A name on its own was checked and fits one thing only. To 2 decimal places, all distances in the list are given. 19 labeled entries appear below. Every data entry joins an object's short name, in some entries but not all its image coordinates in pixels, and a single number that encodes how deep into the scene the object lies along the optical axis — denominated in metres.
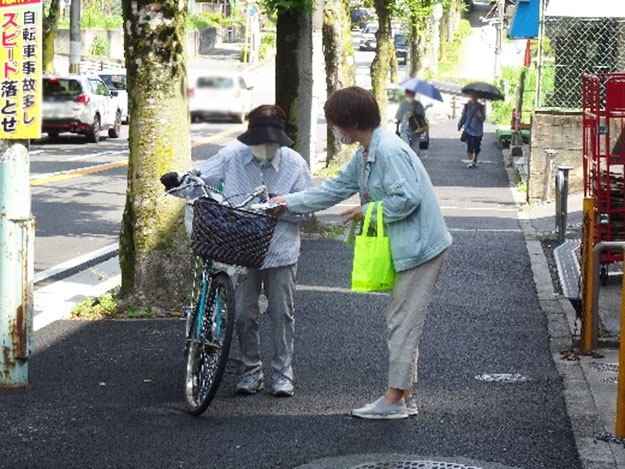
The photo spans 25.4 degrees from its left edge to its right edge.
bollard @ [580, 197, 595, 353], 9.12
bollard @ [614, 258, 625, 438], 6.85
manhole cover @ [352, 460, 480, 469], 6.41
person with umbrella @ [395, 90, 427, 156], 25.56
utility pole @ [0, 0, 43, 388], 7.96
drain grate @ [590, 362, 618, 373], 8.76
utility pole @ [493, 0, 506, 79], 51.18
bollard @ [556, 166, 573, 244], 14.35
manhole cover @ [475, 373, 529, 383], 8.48
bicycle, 7.23
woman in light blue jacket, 7.05
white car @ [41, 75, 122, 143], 35.16
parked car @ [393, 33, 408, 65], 61.67
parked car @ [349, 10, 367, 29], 67.53
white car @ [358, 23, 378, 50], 81.44
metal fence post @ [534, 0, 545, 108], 21.47
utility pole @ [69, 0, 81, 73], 43.88
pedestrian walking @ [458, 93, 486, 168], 30.17
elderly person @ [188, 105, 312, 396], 7.77
